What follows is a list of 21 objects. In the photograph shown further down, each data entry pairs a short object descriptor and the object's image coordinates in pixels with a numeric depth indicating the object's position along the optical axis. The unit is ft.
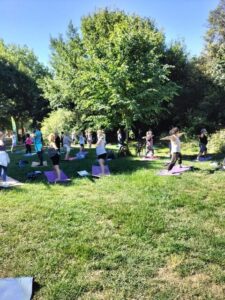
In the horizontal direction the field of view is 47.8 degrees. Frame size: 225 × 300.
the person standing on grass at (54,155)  29.99
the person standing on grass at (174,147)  32.04
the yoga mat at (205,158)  44.15
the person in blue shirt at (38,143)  40.32
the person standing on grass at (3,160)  28.08
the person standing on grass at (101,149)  32.56
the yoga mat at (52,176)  30.55
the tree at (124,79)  47.04
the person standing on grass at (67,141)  46.41
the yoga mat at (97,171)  32.88
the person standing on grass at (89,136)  63.29
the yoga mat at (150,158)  45.19
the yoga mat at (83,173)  32.27
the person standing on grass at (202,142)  44.11
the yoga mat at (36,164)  39.85
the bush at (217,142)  51.65
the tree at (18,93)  104.71
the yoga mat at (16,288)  12.89
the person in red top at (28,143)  54.27
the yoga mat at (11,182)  28.91
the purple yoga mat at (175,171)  31.13
